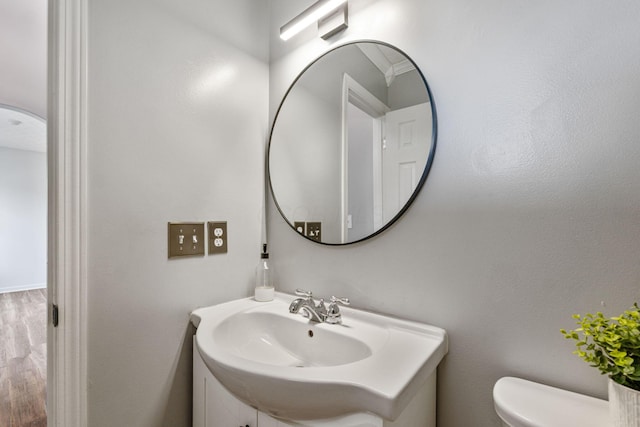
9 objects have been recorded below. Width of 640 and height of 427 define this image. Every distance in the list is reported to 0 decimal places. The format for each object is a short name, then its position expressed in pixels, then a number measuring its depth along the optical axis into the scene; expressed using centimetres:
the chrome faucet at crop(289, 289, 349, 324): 90
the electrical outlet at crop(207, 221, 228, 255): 106
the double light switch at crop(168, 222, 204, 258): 95
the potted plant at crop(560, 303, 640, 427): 43
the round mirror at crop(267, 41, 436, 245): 86
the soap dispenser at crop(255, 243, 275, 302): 113
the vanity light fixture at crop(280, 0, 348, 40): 101
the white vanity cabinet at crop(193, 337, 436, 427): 55
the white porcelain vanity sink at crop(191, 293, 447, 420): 54
